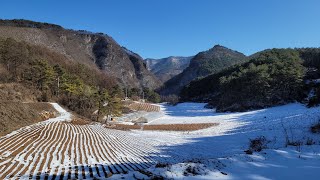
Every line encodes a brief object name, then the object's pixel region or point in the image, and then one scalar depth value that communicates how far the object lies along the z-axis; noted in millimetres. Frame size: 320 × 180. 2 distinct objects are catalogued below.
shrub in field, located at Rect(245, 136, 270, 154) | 10168
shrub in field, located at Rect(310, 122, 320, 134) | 12257
